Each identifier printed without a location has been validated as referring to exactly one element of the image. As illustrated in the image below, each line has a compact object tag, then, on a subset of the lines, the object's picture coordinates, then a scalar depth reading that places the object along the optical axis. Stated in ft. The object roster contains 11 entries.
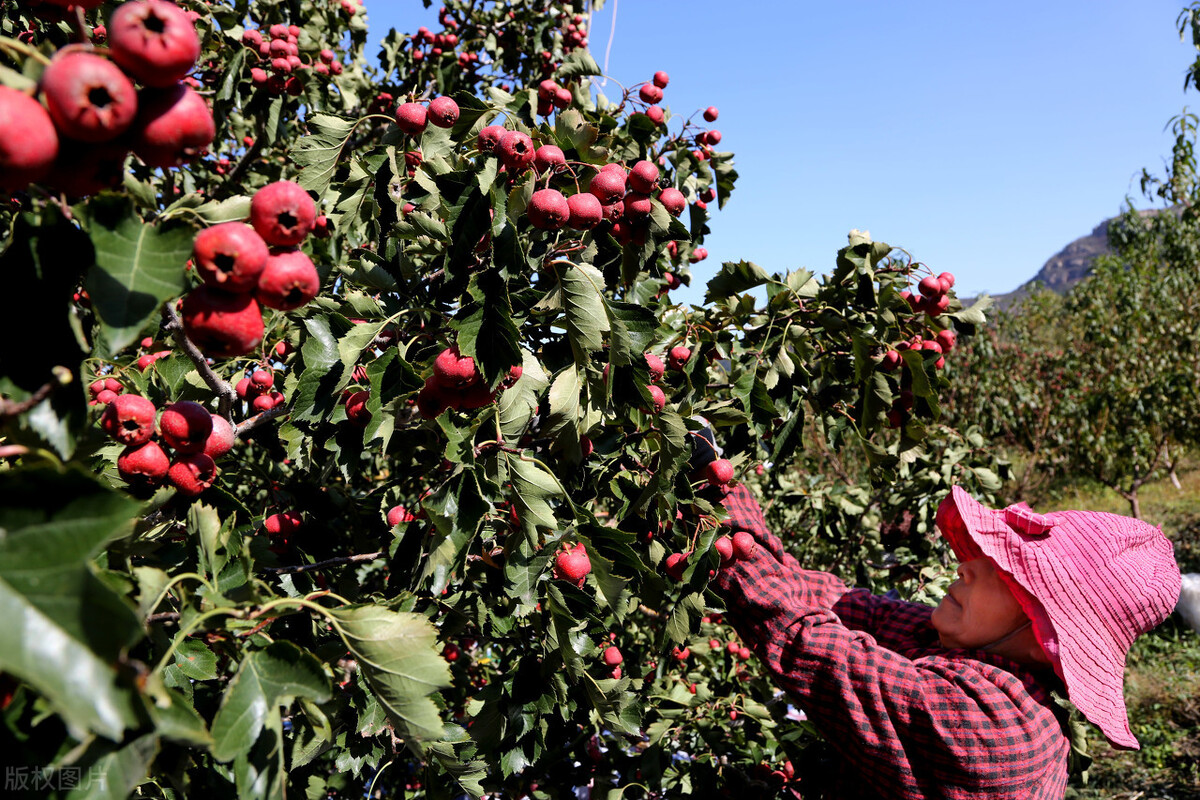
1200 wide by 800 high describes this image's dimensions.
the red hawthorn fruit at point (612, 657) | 2.56
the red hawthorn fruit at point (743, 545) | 2.13
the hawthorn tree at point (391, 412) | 0.97
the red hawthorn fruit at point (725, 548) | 2.04
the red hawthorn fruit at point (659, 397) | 1.89
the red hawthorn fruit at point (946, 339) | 2.83
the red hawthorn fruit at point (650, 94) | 2.68
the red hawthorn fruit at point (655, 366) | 2.00
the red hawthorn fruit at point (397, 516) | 2.13
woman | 1.86
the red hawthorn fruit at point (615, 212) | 1.77
